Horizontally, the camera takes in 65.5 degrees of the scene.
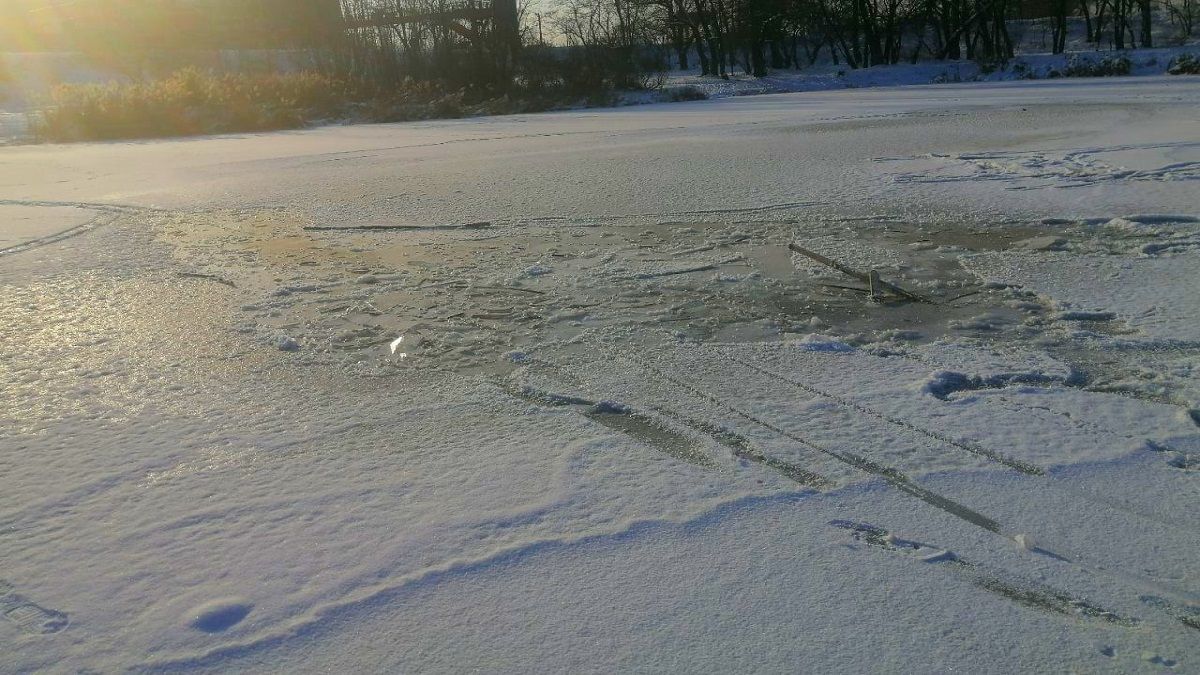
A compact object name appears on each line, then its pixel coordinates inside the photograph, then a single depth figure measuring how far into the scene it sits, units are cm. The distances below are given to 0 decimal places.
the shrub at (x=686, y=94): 2094
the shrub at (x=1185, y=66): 2122
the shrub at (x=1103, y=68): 2303
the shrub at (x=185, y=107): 1684
